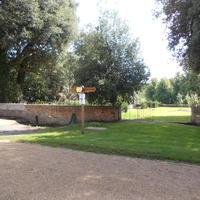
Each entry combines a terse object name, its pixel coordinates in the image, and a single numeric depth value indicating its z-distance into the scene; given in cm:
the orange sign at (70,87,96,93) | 1006
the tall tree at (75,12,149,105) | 1310
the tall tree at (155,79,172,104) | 5350
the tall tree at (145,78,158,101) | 5834
